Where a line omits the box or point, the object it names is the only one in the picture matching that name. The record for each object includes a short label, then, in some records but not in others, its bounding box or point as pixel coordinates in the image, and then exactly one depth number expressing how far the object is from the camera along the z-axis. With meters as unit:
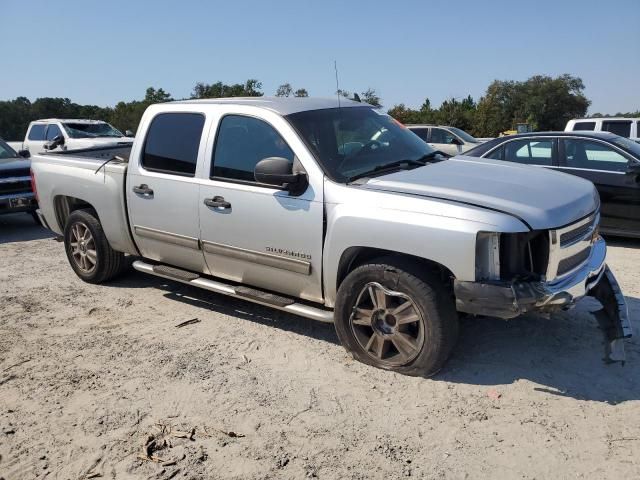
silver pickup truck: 3.50
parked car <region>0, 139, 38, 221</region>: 9.51
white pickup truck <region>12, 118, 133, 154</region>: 16.52
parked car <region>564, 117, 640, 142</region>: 13.77
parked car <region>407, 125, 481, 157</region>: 16.88
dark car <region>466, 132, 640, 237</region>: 7.30
